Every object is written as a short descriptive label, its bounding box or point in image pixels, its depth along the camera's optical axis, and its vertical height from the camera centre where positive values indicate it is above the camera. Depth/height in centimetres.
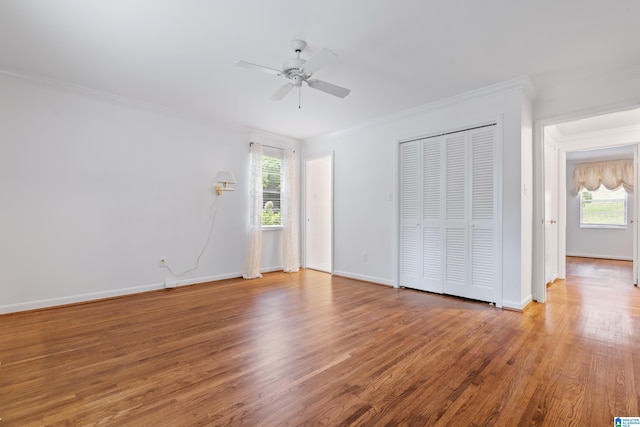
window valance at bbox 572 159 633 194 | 728 +108
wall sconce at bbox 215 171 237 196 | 485 +62
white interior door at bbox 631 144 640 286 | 468 -6
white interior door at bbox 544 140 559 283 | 451 +13
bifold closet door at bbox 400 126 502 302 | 376 +5
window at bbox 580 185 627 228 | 745 +29
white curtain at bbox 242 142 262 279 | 535 -1
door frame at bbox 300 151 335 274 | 597 +27
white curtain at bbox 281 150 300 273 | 587 +3
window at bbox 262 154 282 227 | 579 +50
